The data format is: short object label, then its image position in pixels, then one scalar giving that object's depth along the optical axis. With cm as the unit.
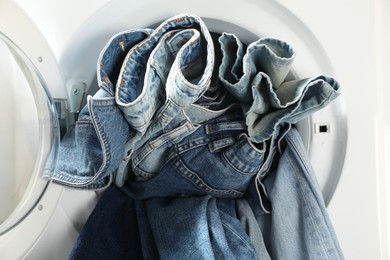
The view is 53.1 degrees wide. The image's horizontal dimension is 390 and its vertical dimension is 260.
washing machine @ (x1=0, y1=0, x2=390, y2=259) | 58
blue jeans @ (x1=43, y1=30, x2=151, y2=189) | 53
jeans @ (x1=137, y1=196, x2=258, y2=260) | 56
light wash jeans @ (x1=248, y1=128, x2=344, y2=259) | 59
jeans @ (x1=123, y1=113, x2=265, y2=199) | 61
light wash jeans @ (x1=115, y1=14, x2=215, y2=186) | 52
